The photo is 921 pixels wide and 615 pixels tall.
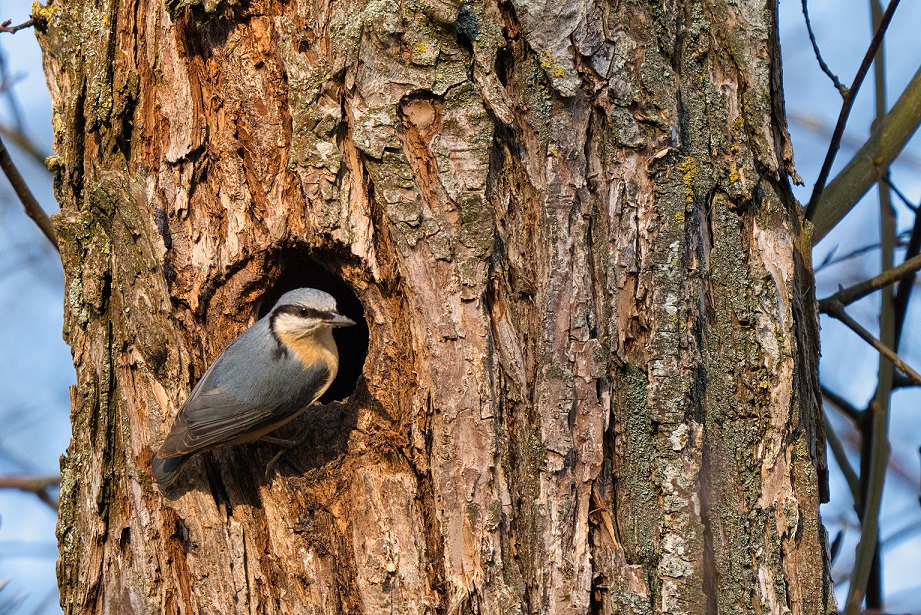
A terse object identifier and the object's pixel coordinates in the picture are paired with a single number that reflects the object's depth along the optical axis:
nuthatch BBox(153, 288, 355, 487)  4.72
